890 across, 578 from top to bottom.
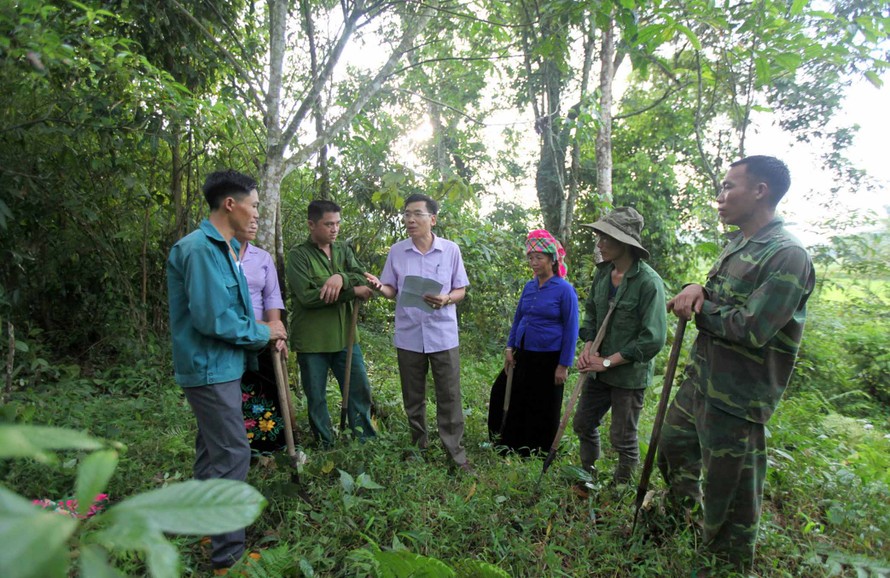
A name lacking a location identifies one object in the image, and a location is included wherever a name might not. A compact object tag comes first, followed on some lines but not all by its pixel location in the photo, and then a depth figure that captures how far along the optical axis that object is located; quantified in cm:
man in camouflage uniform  216
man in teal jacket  225
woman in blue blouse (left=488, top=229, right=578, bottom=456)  371
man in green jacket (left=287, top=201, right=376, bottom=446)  358
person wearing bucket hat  299
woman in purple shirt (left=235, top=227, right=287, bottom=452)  328
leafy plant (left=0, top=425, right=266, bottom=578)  33
